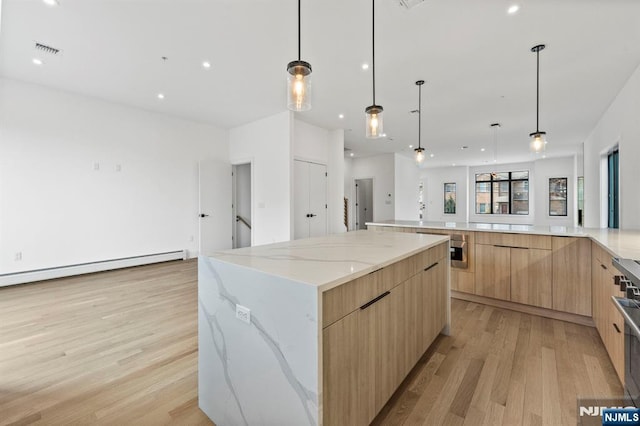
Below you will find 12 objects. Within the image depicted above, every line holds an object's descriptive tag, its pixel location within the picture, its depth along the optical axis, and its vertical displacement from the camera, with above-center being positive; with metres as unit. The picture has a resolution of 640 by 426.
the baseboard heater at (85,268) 3.92 -0.92
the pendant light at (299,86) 1.80 +0.85
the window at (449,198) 12.28 +0.54
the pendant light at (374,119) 2.35 +0.78
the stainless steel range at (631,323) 1.12 -0.45
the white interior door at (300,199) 5.51 +0.24
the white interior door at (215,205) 5.84 +0.12
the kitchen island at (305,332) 1.06 -0.55
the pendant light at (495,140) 6.01 +1.85
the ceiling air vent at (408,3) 1.94 +1.48
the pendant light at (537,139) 2.96 +0.77
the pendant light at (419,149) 3.88 +0.87
